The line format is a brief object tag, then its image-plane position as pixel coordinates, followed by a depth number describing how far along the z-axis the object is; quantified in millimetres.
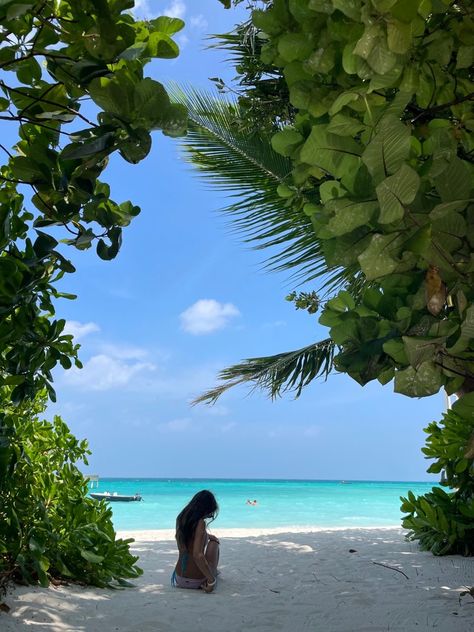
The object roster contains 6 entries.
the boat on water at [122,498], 27520
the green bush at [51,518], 2967
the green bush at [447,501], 3951
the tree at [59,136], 868
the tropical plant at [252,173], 4926
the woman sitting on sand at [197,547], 3846
